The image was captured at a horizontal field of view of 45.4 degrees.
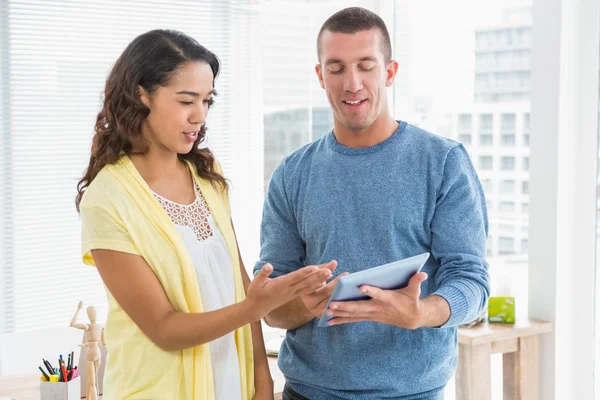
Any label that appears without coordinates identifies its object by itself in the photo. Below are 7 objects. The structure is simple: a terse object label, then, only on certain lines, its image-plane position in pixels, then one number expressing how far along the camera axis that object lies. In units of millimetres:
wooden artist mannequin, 2047
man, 1601
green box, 2594
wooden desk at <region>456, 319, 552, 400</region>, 2457
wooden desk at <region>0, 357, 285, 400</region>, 2172
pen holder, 1997
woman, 1417
